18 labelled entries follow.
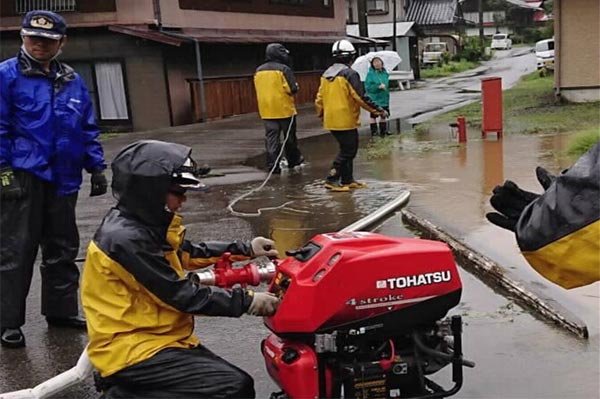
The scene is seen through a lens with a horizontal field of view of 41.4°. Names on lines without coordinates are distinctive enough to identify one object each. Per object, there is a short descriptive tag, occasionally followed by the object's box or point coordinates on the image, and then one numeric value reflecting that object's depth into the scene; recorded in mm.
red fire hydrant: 14148
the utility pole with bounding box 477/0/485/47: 65869
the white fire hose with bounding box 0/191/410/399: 4070
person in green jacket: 16719
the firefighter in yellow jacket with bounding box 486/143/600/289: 1765
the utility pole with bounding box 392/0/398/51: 43003
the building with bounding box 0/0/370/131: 21578
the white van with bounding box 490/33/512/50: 75875
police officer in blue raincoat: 4926
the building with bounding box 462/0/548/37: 89562
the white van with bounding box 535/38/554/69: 39062
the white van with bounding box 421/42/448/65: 55444
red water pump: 3229
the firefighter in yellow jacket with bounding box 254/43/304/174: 11578
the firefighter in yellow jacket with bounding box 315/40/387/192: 10031
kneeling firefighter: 3270
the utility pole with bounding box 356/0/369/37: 36500
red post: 14438
